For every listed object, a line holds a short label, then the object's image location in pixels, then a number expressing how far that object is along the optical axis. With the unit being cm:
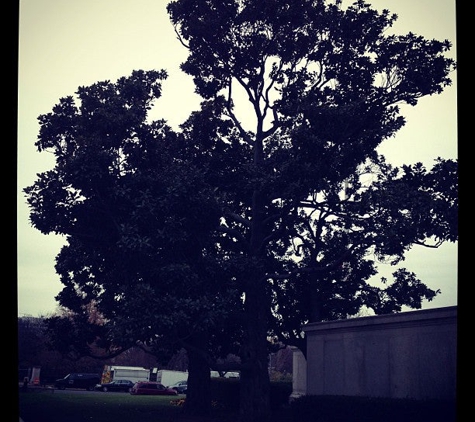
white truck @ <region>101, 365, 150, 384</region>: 7106
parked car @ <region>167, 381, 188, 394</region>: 6794
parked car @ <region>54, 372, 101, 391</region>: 6775
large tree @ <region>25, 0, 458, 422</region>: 2428
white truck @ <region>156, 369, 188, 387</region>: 7076
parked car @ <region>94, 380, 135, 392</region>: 6606
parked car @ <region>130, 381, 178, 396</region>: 5906
